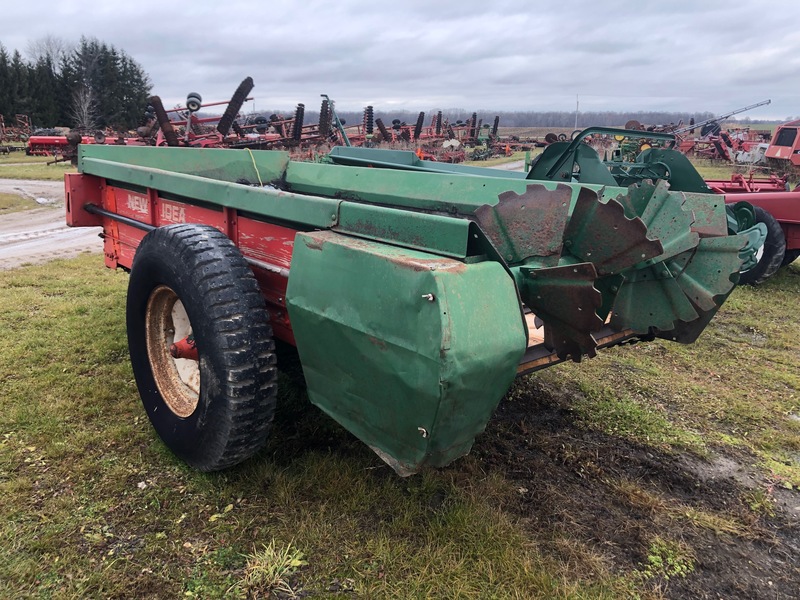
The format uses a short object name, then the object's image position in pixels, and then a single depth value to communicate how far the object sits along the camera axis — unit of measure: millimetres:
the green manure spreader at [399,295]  1776
